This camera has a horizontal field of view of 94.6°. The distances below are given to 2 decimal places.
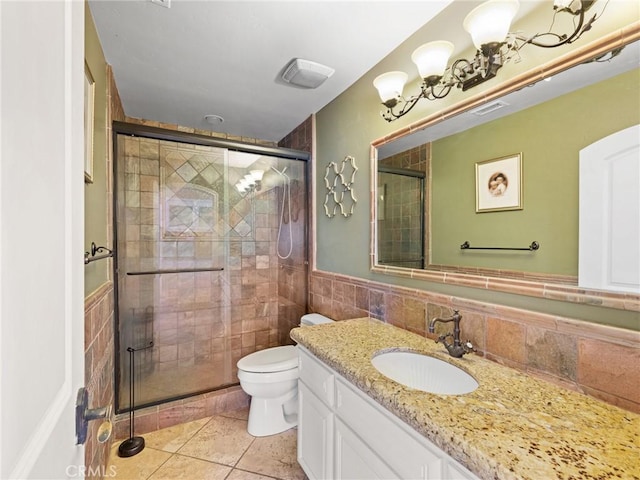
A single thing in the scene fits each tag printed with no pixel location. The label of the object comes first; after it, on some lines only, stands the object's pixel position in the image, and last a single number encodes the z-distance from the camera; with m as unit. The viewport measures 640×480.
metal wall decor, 2.06
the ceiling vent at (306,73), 1.77
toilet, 1.99
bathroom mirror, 0.97
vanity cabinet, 0.84
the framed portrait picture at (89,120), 1.31
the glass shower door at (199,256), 2.21
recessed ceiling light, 2.58
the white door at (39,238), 0.37
